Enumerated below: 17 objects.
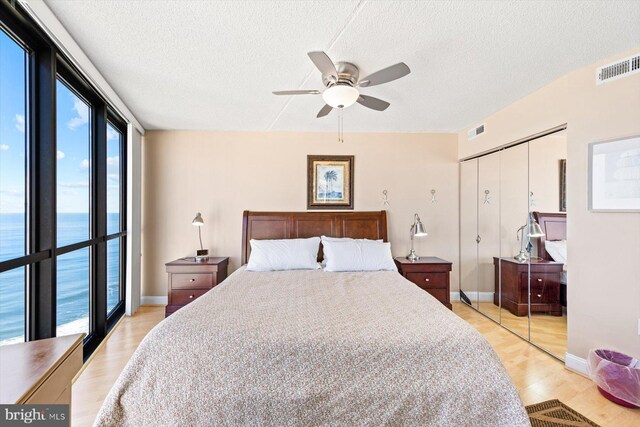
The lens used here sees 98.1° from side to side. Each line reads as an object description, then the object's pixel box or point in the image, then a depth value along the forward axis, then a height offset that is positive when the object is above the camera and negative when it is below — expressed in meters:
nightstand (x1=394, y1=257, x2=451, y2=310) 3.53 -0.84
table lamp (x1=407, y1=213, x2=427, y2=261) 3.64 -0.28
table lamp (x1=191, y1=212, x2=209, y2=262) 3.54 -0.53
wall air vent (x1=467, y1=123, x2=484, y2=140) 3.59 +1.05
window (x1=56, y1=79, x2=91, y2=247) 2.24 +0.40
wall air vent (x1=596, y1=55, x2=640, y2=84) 2.02 +1.06
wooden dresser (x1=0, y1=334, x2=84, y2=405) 0.97 -0.61
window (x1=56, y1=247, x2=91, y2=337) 2.30 -0.75
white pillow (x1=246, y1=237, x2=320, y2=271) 3.20 -0.52
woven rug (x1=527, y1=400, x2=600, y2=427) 1.77 -1.36
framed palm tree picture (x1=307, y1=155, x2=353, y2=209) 3.97 +0.41
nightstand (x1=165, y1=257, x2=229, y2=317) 3.34 -0.84
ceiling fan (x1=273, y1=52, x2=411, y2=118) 1.85 +0.95
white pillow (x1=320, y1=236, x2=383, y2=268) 3.45 -0.37
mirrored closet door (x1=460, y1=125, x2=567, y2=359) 2.60 -0.30
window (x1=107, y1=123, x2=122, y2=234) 3.22 +0.39
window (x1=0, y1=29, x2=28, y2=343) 1.63 +0.18
